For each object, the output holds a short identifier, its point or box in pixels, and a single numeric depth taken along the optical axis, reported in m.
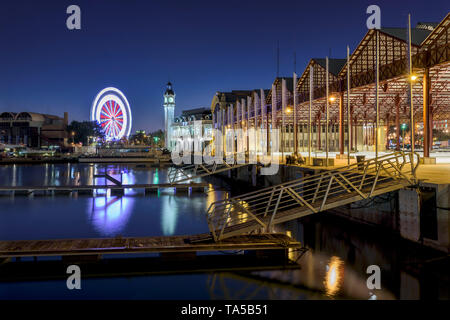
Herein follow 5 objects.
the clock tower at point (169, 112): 188.25
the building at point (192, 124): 157.43
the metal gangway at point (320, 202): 17.95
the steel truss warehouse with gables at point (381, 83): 28.38
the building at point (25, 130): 193.50
